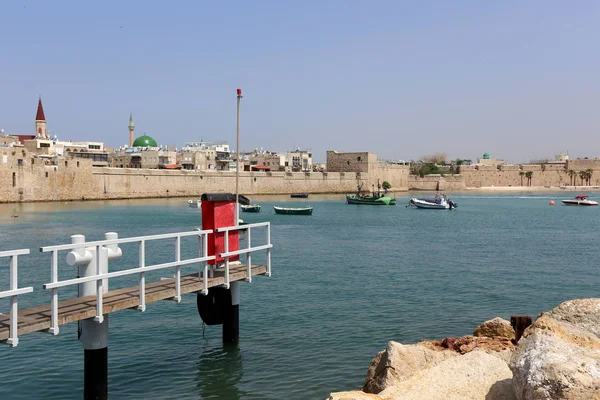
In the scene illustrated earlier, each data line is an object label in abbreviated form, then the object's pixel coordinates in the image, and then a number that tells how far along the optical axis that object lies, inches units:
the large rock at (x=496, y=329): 381.7
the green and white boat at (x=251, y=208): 2239.2
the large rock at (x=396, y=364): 300.2
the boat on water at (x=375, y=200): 2802.7
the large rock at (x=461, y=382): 244.8
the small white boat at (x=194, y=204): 2472.2
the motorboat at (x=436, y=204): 2583.7
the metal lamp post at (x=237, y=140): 431.4
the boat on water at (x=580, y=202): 2856.8
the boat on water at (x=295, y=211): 2087.4
